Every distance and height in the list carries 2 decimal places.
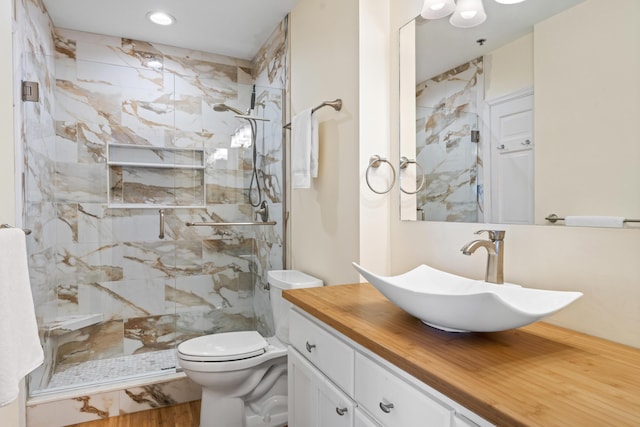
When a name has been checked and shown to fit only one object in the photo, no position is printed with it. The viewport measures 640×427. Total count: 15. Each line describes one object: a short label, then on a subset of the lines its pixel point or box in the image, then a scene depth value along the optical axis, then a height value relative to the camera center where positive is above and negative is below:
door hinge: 2.00 +0.68
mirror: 0.97 +0.32
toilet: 1.88 -0.83
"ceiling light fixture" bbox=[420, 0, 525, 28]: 1.39 +0.79
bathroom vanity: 0.64 -0.33
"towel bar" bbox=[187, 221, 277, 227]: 2.80 -0.09
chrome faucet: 1.16 -0.15
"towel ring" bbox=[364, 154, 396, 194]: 1.74 +0.22
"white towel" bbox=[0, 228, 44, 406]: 1.16 -0.37
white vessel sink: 0.82 -0.23
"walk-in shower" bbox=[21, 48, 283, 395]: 2.58 -0.03
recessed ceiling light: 2.54 +1.36
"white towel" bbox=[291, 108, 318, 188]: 2.01 +0.34
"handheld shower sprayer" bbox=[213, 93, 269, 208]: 2.83 +0.49
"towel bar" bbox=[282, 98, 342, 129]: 1.87 +0.54
